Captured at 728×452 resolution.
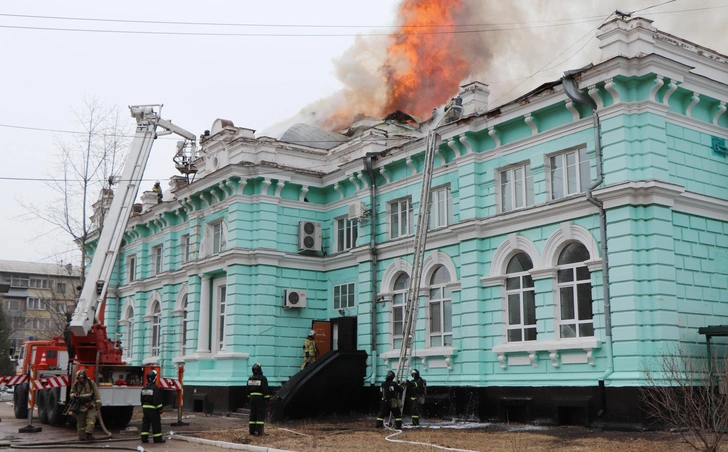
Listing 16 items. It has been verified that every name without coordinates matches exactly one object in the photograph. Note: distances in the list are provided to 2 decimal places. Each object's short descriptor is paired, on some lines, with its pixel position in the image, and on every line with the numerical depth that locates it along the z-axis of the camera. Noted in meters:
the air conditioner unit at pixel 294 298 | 25.39
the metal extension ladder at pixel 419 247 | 19.58
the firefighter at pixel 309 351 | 24.42
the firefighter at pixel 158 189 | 34.34
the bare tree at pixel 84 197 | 31.33
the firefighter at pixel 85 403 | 17.00
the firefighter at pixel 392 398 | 17.72
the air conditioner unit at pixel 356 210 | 24.34
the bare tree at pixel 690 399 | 11.52
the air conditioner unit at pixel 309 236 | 26.20
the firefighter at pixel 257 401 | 16.89
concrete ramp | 21.64
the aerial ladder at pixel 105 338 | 18.98
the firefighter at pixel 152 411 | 16.02
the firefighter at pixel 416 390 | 18.48
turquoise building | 16.47
